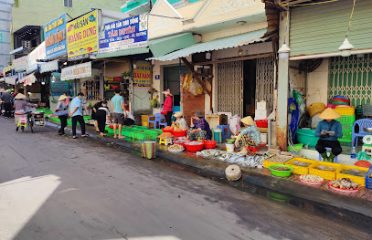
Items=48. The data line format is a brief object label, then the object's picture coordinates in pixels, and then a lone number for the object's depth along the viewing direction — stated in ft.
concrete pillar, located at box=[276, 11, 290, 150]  24.47
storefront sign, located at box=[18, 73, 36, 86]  71.58
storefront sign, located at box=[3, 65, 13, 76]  113.16
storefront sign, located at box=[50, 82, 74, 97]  74.28
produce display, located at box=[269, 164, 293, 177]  20.72
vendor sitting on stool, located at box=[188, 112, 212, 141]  30.86
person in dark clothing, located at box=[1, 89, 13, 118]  76.28
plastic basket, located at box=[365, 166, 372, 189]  17.92
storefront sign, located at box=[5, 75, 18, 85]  94.81
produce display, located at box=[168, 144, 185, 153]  29.48
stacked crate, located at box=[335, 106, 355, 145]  24.86
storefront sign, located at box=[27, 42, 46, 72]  79.46
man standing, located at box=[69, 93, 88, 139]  39.96
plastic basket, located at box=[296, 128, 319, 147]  26.35
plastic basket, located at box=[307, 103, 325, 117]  27.72
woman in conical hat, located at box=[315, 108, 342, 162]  21.59
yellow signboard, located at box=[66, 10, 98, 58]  52.19
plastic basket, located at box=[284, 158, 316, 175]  20.74
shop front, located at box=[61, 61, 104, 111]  50.96
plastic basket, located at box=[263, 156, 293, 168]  22.46
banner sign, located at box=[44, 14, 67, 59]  64.85
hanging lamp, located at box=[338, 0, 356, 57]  18.83
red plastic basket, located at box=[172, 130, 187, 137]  33.86
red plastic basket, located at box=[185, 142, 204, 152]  29.10
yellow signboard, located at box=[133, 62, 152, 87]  45.83
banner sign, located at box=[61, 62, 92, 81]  49.29
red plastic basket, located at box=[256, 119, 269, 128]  30.66
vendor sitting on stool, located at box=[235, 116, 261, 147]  26.40
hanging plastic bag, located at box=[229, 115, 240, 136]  32.02
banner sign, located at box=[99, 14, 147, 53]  43.19
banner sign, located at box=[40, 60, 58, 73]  64.39
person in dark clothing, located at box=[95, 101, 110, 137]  40.14
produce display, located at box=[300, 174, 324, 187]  19.07
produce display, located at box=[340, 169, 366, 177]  19.41
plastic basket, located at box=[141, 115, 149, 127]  43.47
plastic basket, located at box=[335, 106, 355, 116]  24.91
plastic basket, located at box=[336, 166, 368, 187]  18.53
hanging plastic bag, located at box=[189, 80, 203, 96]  37.45
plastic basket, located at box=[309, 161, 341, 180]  19.57
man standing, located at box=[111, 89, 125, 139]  37.78
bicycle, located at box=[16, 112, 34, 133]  46.68
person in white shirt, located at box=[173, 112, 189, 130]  34.23
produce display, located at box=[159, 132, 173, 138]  32.58
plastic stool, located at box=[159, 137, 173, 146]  32.32
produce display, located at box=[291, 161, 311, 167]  21.36
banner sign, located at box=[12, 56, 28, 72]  93.09
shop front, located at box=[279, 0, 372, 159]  21.24
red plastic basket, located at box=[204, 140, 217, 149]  29.84
